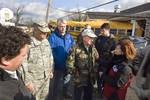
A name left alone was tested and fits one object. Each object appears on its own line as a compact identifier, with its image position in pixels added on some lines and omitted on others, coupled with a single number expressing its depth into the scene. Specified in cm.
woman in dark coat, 213
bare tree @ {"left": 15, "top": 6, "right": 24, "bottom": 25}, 2185
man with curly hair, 85
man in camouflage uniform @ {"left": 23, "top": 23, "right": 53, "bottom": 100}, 217
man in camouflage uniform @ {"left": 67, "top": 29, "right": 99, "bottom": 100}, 252
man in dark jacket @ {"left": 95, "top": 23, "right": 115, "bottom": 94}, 335
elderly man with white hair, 287
